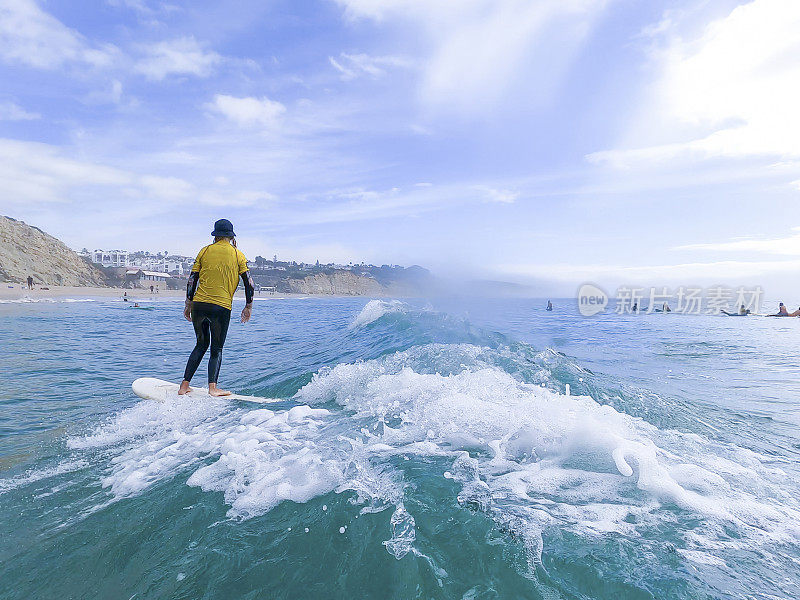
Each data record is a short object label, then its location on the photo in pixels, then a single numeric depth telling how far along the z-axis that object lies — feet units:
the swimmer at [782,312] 104.01
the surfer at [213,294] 18.86
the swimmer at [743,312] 114.73
